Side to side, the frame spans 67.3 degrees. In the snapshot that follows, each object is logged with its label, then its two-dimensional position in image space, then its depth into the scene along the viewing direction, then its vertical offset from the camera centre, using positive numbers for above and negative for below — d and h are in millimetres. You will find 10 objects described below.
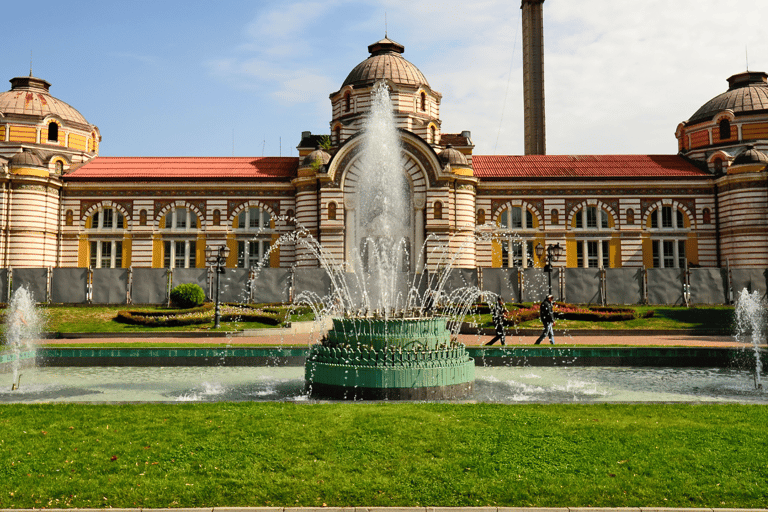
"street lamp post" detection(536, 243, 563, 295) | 28375 +1937
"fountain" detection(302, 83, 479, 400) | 11008 -1239
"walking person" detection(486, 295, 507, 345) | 20078 -942
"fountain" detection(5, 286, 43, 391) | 15709 -1111
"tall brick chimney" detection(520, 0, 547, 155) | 56125 +21490
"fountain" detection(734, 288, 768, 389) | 24834 -924
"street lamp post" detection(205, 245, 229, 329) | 26406 +1347
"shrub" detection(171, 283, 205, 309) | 30328 +102
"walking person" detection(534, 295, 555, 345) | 20766 -800
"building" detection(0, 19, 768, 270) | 38406 +6643
